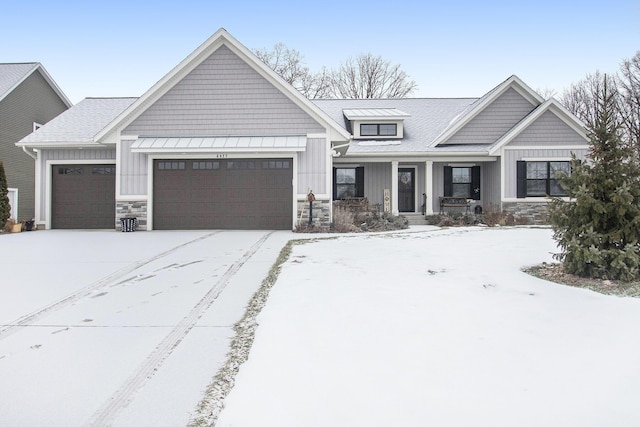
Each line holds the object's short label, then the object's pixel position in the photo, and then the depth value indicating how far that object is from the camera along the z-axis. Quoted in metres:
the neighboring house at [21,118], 19.22
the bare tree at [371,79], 35.19
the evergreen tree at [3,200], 14.23
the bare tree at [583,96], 31.36
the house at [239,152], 13.78
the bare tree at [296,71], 35.28
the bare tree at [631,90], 27.61
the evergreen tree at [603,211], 6.23
